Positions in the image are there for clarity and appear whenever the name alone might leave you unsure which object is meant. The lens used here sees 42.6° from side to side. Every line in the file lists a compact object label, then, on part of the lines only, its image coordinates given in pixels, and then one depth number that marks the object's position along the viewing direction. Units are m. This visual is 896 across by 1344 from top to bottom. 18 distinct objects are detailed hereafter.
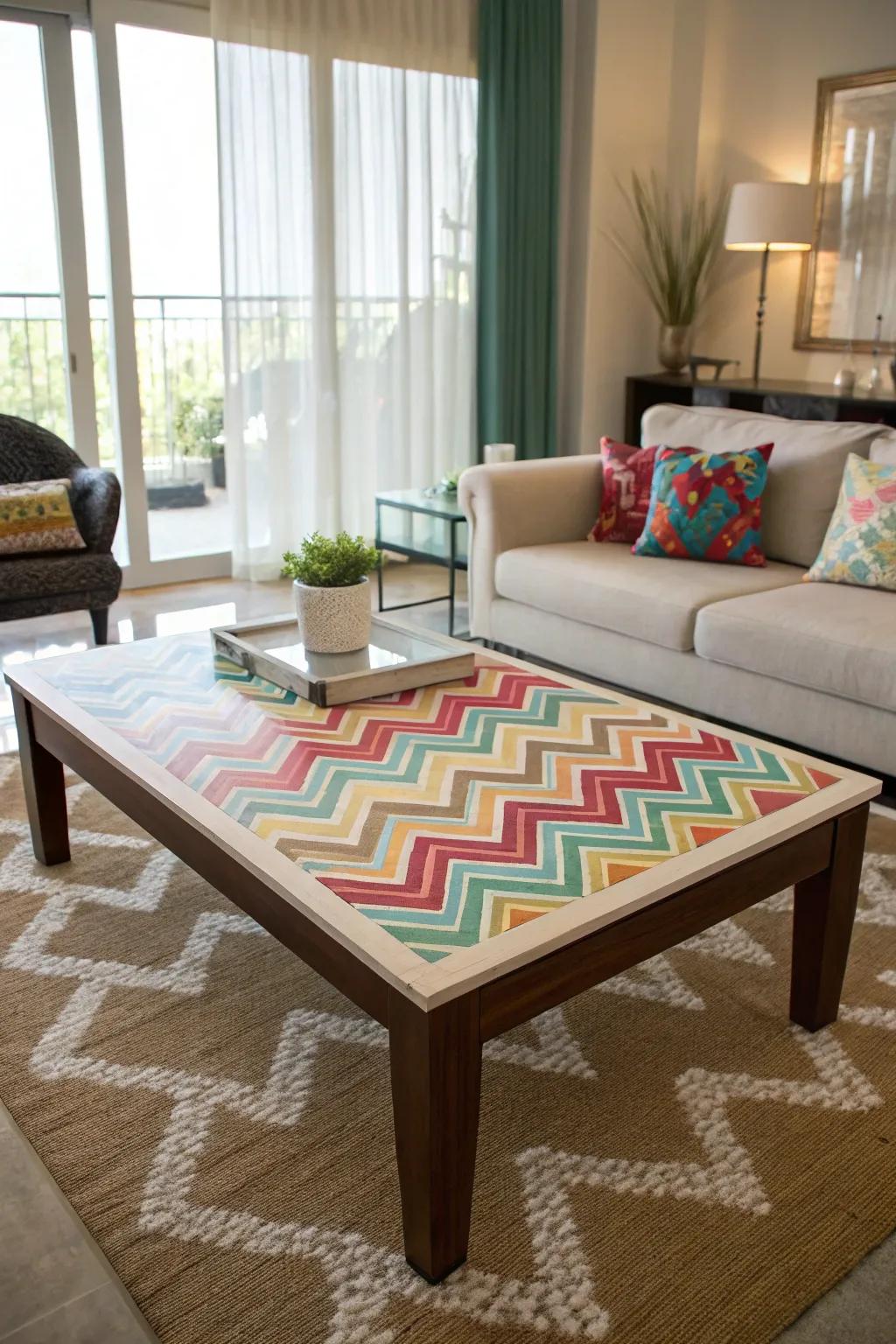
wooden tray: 2.21
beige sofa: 2.73
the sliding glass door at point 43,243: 4.13
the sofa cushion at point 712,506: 3.31
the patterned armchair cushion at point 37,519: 3.63
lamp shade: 4.64
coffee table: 1.37
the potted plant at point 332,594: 2.38
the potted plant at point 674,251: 5.26
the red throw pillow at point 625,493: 3.59
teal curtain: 4.97
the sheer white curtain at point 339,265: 4.48
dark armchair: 3.54
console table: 4.50
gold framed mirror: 4.70
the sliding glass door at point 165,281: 4.32
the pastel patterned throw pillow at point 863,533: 2.97
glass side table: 3.90
